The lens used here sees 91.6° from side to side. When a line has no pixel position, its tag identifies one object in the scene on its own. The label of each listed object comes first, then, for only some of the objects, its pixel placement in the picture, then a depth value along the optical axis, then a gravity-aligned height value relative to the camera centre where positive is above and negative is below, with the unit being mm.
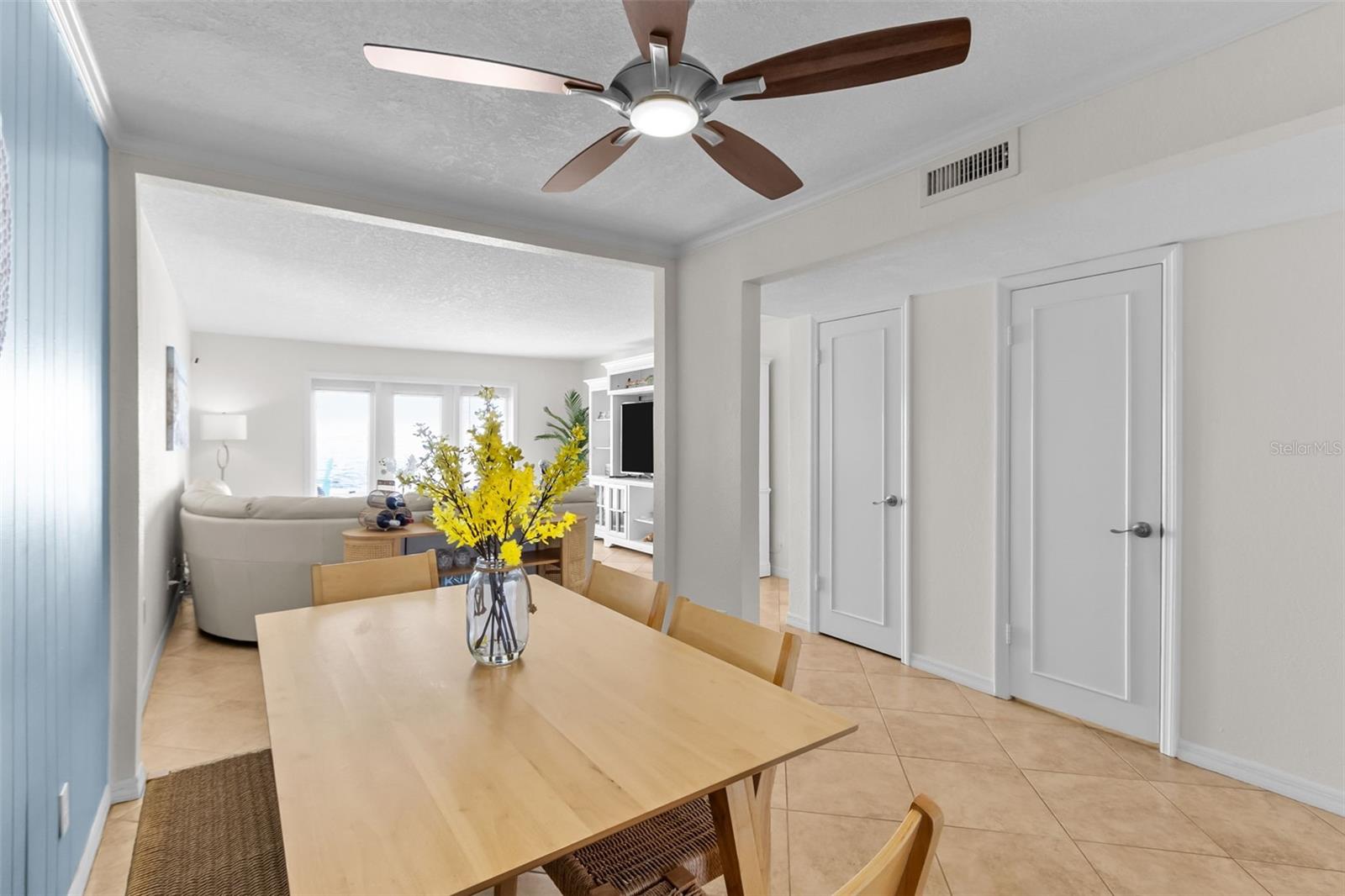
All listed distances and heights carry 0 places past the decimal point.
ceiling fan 1281 +817
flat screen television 7453 +110
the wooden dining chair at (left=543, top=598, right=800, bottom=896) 1289 -841
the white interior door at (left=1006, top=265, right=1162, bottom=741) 2955 -244
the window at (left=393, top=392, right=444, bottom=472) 8164 +355
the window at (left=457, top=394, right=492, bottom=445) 8477 +461
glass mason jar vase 1562 -402
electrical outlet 1741 -969
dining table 909 -545
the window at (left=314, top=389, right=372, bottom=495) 7672 +75
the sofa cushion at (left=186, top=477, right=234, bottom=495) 4911 -306
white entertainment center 7547 -214
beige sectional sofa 3977 -644
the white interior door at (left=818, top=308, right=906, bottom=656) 4078 -210
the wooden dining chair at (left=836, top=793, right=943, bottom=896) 747 -476
